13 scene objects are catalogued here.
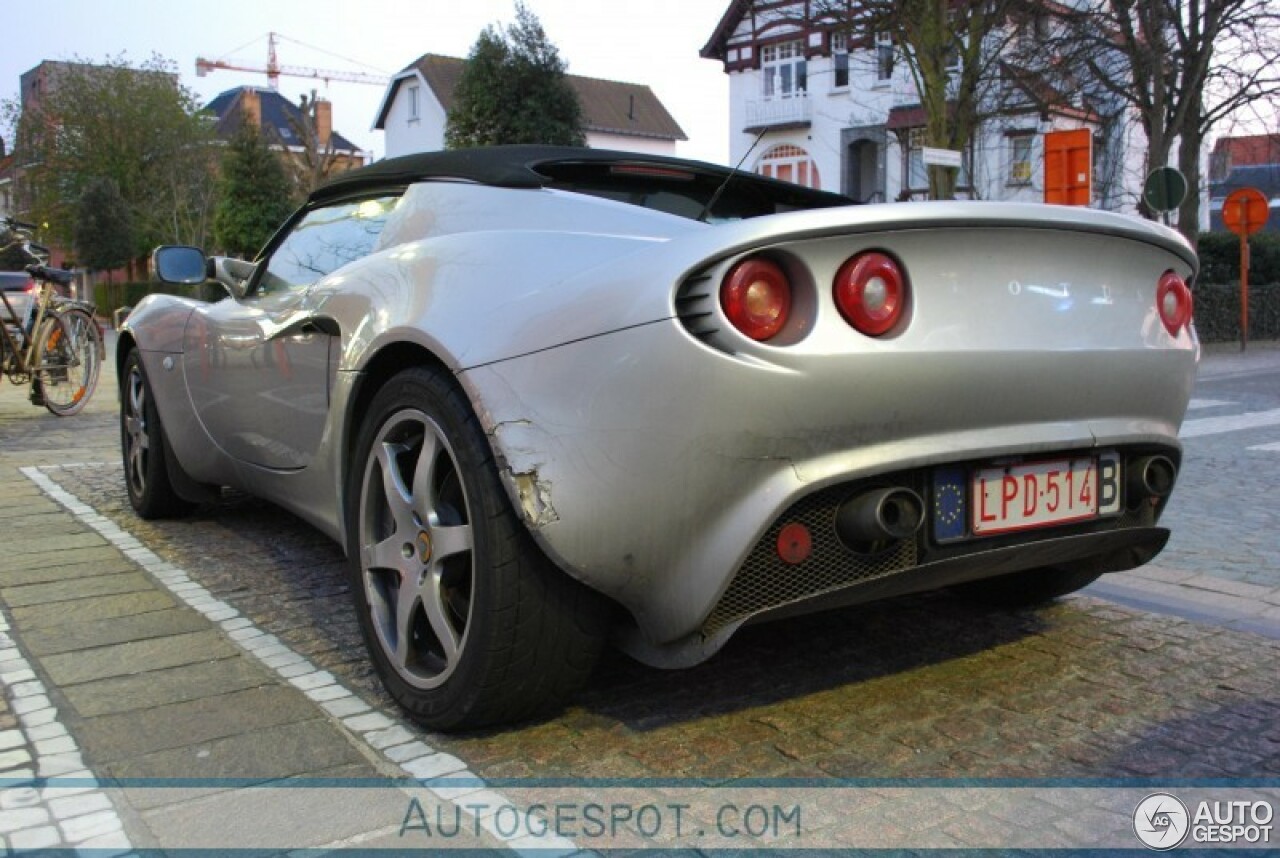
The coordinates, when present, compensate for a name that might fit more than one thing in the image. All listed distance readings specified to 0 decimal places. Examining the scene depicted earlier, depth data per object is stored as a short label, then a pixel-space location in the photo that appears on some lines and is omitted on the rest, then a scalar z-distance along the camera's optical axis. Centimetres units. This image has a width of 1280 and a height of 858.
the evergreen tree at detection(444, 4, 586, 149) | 3359
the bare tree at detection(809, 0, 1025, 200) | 1630
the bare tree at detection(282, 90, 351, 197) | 2950
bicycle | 955
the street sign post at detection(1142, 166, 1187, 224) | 1469
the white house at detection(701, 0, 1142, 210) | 3566
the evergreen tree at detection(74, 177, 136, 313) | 4519
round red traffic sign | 1817
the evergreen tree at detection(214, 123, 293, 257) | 4100
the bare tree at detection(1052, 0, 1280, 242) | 1983
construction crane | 11093
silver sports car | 231
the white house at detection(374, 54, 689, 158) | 5547
